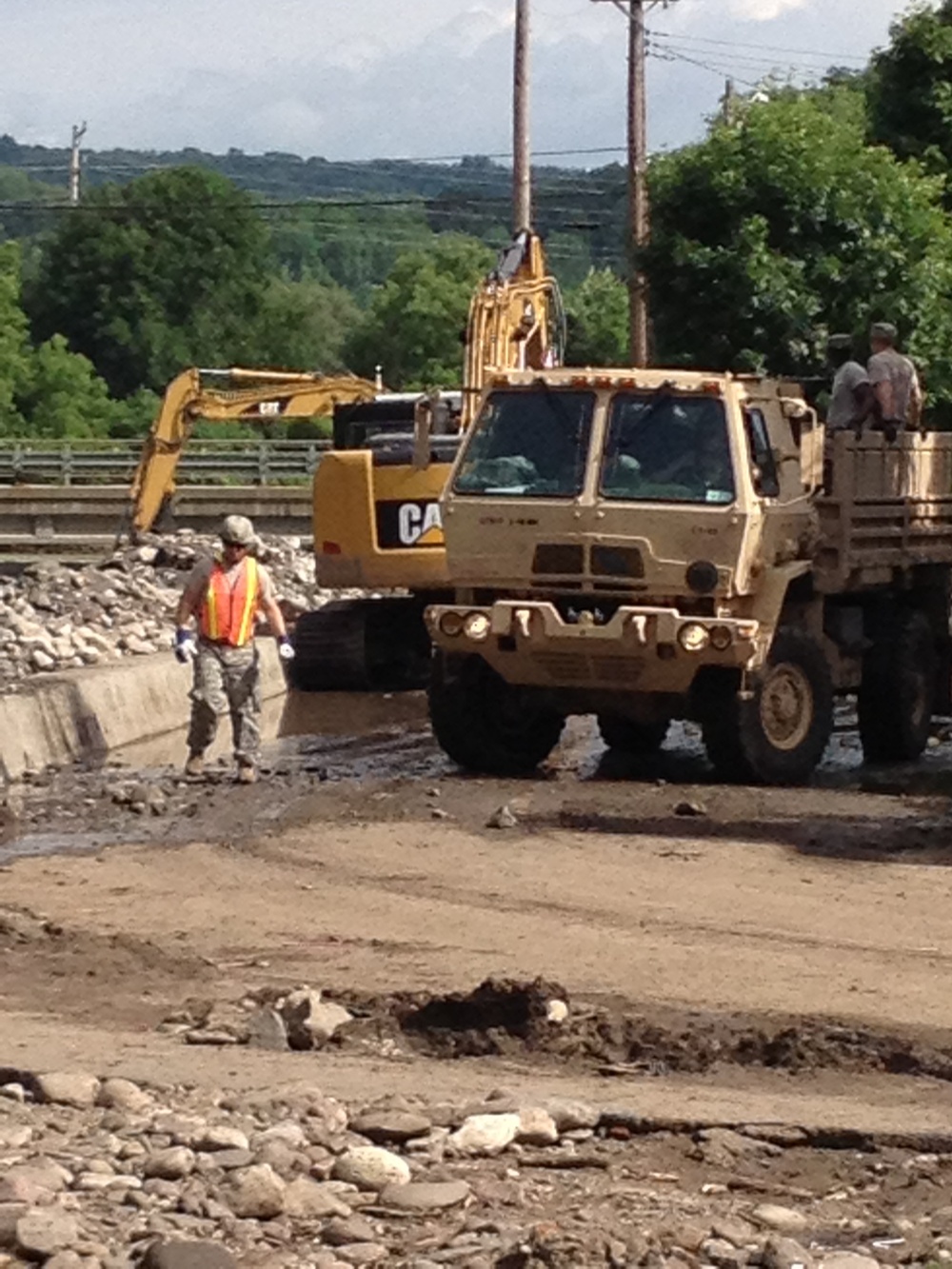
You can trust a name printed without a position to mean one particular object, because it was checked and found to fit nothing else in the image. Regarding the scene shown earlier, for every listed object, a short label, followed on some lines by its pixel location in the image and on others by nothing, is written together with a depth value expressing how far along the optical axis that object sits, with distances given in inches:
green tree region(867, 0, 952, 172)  2121.3
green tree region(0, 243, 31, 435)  5311.0
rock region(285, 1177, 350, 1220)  477.3
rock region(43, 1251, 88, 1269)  438.7
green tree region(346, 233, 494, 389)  6434.5
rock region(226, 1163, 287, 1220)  474.6
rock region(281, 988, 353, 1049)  629.5
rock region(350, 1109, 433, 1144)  523.9
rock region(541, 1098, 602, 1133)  538.7
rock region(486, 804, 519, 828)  978.6
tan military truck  1044.9
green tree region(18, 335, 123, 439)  5267.8
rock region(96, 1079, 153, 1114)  547.5
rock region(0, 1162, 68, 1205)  470.9
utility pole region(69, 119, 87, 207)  6717.4
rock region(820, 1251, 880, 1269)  451.0
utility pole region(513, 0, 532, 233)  2447.3
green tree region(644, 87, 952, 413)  1867.9
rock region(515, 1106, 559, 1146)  526.9
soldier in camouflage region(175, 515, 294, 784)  1113.7
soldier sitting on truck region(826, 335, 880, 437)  1218.7
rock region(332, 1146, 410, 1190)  495.7
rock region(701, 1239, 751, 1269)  454.0
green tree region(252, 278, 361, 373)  6469.9
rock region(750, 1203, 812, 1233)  478.5
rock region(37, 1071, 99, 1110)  551.4
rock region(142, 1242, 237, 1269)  437.5
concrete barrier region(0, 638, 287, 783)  1282.6
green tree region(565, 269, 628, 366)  5315.0
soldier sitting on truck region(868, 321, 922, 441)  1213.8
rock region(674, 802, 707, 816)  1005.5
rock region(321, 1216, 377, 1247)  464.0
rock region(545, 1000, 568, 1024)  640.8
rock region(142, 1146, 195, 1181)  494.7
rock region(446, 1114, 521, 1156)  519.0
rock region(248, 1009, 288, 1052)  625.1
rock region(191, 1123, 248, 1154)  510.2
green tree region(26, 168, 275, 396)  6297.0
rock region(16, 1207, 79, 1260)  444.4
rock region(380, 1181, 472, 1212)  483.9
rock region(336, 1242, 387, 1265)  454.7
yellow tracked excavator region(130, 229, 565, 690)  1425.0
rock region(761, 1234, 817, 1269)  451.0
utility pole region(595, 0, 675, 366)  2019.1
